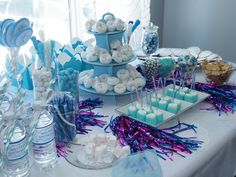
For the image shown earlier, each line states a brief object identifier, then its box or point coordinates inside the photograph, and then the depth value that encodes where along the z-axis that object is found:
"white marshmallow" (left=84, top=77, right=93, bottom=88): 1.03
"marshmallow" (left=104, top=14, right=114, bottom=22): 1.01
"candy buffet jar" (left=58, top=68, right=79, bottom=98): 0.91
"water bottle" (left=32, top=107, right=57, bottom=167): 0.66
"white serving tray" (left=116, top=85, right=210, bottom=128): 0.86
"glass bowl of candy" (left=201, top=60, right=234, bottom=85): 1.12
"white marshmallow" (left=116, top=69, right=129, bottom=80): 1.02
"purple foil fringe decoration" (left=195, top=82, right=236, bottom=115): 0.97
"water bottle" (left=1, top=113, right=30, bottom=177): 0.59
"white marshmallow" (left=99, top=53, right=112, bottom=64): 1.00
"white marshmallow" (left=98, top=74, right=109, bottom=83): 1.03
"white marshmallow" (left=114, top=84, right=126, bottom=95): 0.99
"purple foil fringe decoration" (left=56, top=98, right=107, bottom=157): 0.76
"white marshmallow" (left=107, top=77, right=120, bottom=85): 1.00
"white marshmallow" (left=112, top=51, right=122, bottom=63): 1.00
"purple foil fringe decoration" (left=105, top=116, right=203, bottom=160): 0.75
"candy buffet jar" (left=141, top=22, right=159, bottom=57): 1.29
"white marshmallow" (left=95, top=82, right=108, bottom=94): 0.99
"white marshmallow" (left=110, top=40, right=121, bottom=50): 1.01
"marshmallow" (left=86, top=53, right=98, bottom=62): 1.02
